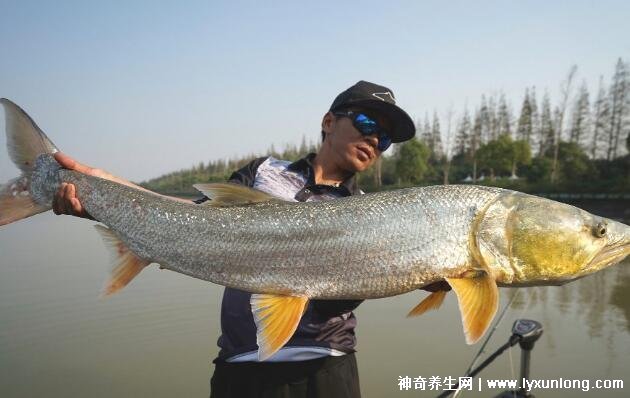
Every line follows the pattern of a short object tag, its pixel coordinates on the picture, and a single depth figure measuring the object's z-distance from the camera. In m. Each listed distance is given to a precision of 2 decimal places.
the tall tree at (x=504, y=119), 69.50
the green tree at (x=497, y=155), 48.44
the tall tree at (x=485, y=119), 70.56
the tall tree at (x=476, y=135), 64.38
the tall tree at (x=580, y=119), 57.56
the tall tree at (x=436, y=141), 74.12
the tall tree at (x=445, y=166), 54.24
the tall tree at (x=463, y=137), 72.00
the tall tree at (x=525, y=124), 64.50
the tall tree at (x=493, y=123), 69.81
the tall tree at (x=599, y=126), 54.19
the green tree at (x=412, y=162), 53.25
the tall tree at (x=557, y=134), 43.37
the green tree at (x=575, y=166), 40.22
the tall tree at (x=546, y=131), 59.28
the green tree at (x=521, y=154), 48.00
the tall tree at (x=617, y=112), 51.22
